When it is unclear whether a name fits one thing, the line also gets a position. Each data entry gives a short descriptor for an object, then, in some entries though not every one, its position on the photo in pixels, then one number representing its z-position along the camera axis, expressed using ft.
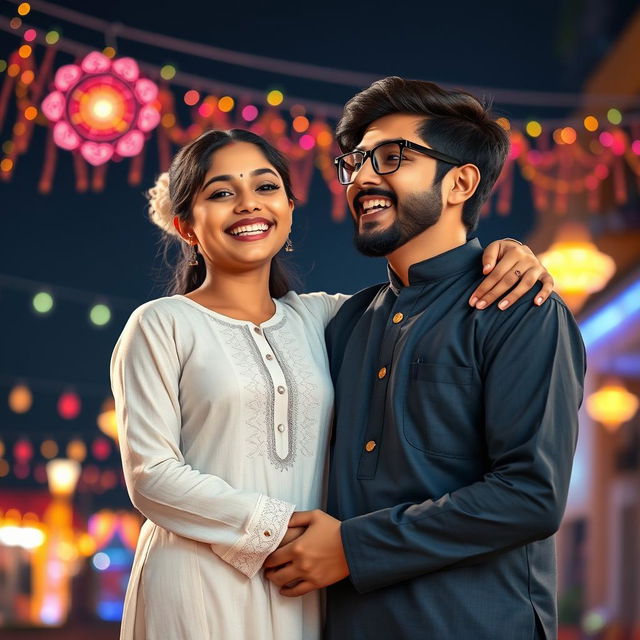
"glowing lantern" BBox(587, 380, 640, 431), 31.71
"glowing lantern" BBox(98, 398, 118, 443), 45.69
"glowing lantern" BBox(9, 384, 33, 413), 39.60
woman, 7.55
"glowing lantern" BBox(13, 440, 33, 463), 59.06
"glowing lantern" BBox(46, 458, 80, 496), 54.85
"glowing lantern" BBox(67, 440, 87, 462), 75.25
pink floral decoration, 17.85
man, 7.19
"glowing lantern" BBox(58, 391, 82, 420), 44.96
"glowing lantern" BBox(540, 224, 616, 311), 28.58
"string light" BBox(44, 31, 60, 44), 17.31
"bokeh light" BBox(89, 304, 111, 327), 29.17
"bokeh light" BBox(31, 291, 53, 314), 25.75
